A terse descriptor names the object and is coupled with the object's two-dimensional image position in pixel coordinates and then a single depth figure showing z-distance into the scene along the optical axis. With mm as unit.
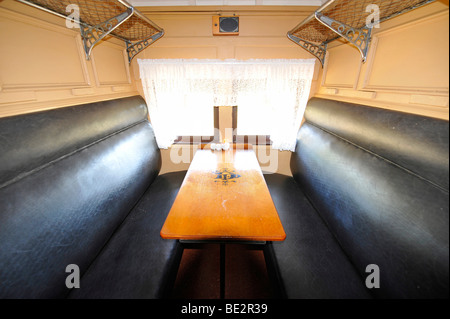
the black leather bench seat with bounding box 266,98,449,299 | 862
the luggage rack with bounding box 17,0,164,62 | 1371
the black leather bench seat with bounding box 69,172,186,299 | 1124
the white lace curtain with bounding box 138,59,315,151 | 2355
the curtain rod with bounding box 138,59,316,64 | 2307
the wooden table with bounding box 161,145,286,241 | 1117
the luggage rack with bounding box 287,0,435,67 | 1257
